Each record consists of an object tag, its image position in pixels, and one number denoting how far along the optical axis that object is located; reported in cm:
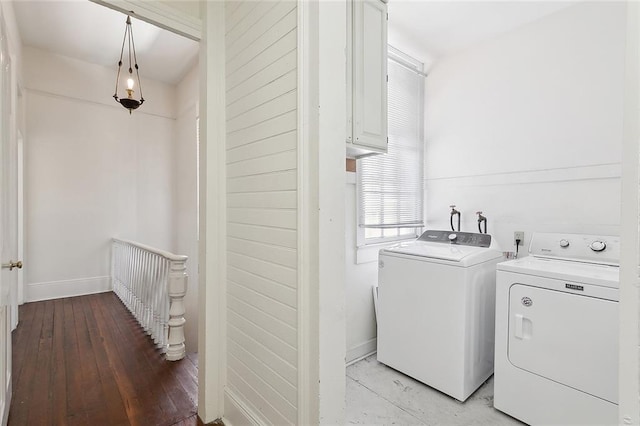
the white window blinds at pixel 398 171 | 294
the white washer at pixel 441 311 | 213
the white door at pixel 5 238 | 150
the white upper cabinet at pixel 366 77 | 165
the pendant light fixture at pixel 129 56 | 329
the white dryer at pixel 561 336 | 165
